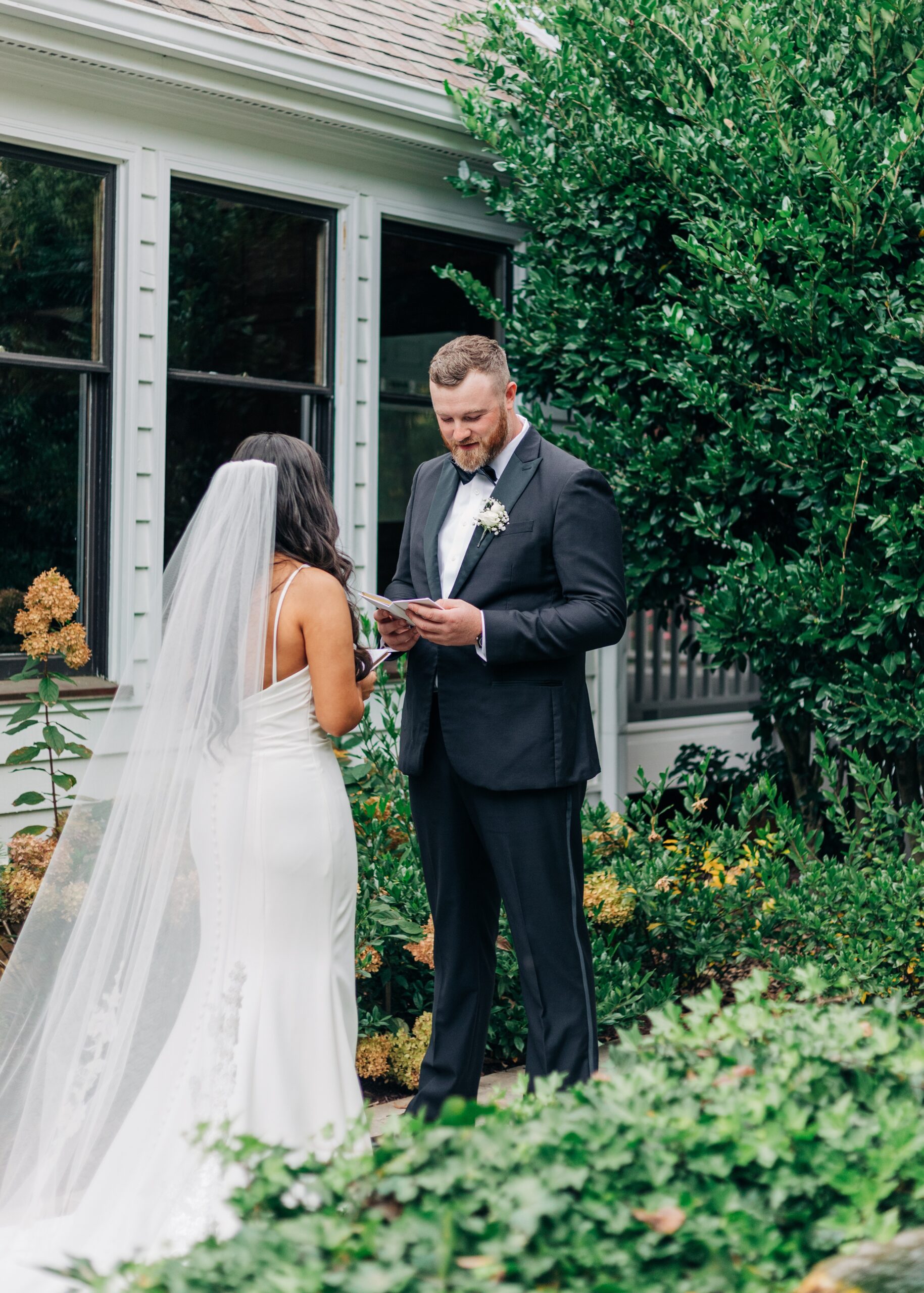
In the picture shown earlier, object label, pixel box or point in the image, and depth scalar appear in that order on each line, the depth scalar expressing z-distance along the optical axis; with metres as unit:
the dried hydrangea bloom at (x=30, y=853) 4.95
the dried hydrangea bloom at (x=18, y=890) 4.79
